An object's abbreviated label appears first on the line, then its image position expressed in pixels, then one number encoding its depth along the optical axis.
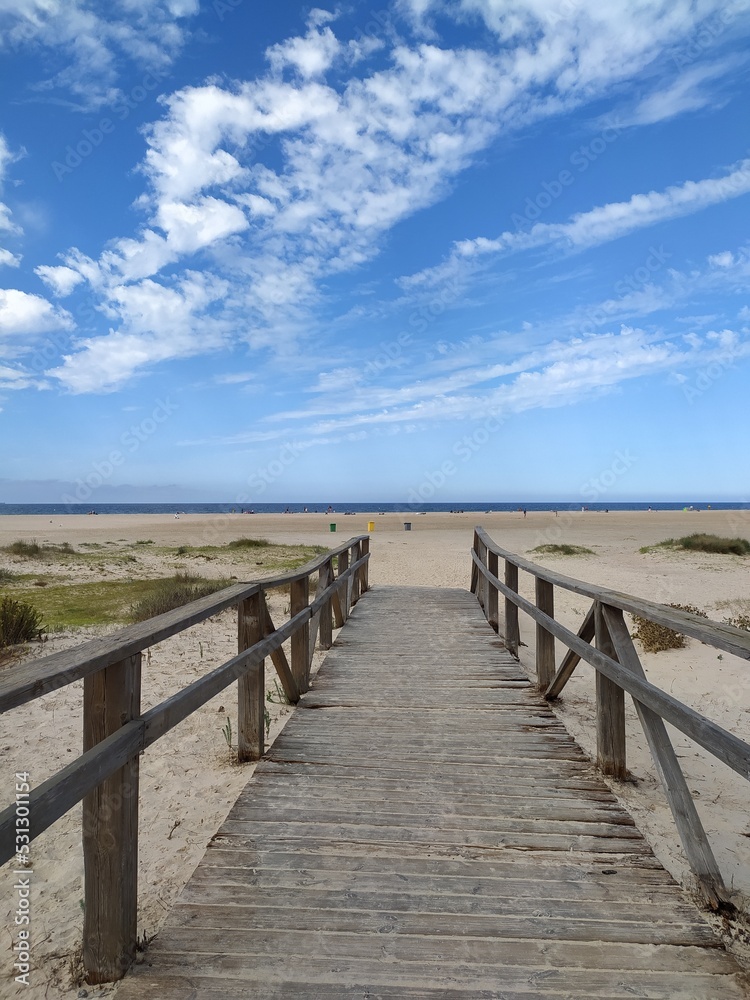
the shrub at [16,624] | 7.18
